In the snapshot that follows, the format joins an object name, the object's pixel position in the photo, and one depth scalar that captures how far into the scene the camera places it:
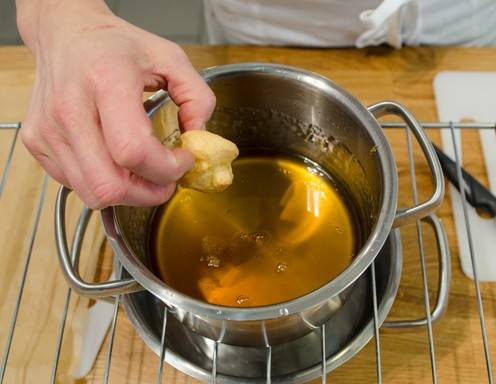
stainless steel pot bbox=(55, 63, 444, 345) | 0.41
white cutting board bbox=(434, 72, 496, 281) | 0.62
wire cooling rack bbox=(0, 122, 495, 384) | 0.49
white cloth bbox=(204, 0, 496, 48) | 0.69
